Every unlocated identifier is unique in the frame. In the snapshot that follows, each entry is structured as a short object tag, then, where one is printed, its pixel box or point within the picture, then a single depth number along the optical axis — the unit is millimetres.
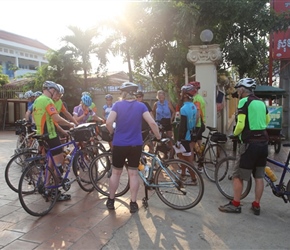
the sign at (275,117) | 8336
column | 7012
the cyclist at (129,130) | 3936
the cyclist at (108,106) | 7508
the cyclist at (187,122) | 4996
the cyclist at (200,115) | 5748
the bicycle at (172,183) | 4203
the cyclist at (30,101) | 7340
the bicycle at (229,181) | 4090
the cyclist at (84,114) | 6480
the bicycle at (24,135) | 6647
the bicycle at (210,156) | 5578
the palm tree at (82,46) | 15438
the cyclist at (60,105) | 5094
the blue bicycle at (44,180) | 4051
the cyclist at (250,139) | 3809
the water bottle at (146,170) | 4375
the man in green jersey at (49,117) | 4305
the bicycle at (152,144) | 6423
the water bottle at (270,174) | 4086
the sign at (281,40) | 9750
